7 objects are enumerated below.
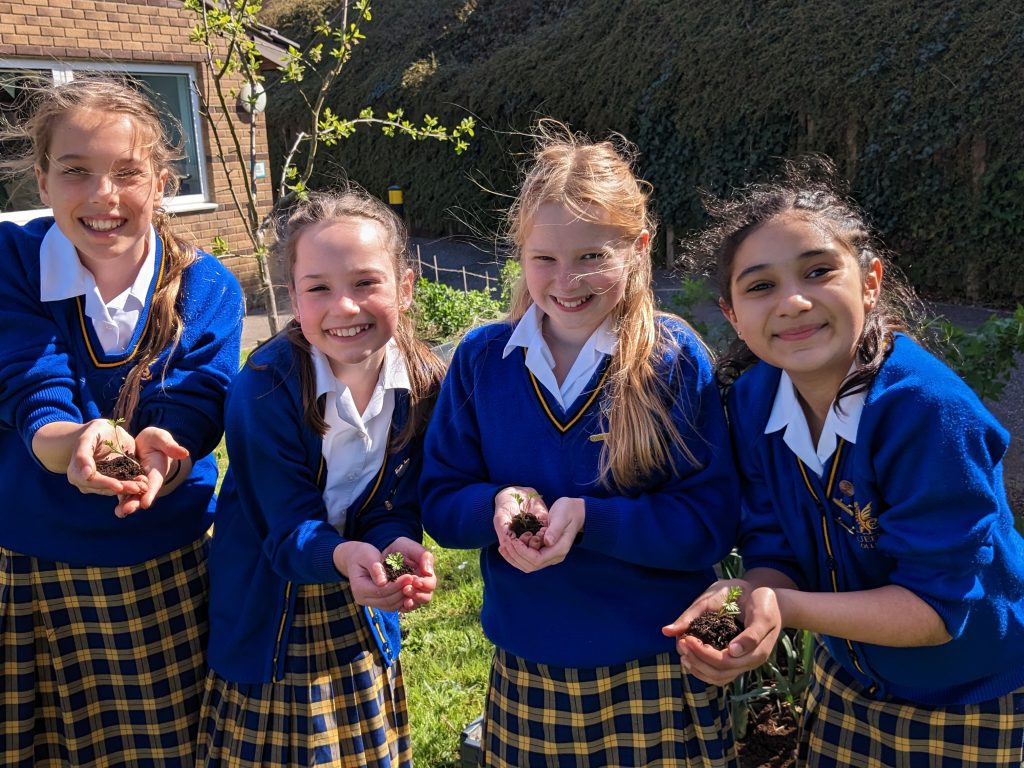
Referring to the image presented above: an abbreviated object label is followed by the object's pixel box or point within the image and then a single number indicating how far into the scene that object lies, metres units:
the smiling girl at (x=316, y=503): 2.08
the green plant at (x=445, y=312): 7.20
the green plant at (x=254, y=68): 5.30
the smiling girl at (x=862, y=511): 1.62
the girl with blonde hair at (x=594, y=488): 1.90
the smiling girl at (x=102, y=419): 2.15
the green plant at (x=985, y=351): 3.35
